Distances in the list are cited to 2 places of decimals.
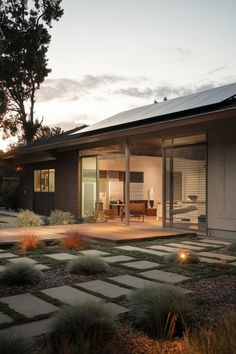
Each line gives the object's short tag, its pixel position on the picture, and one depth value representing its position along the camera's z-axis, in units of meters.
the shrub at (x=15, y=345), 2.37
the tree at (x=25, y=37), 12.37
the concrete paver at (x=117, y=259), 6.21
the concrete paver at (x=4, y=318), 3.24
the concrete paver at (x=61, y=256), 6.29
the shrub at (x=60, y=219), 12.04
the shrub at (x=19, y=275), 4.53
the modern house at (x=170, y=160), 8.70
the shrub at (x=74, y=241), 7.34
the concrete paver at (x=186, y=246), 7.41
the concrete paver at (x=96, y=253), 6.77
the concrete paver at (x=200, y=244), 7.94
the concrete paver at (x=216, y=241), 8.17
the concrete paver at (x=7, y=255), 6.48
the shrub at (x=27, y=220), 11.13
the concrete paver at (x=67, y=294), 3.90
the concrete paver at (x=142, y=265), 5.68
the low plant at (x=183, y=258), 5.95
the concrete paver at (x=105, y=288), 4.18
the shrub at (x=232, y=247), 7.15
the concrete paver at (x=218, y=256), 6.45
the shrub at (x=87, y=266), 5.15
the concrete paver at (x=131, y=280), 4.61
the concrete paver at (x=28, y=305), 3.48
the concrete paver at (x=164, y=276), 4.83
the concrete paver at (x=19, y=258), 6.08
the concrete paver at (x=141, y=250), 6.84
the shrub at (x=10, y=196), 19.44
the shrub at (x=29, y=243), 7.07
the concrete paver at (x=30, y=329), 2.92
